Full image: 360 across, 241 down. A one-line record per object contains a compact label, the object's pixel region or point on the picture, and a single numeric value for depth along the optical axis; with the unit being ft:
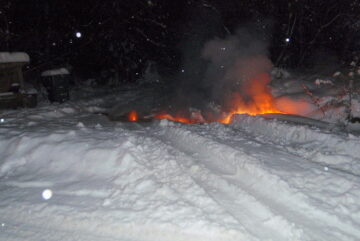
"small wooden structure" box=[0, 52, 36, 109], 33.01
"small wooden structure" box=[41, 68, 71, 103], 38.50
